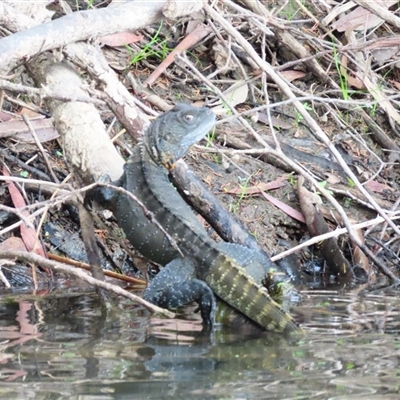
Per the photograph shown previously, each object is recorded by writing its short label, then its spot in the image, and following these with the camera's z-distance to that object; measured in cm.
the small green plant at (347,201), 1305
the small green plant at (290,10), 1524
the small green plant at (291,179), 1299
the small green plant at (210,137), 1249
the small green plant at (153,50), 1348
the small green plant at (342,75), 1405
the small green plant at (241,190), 1238
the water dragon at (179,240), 798
